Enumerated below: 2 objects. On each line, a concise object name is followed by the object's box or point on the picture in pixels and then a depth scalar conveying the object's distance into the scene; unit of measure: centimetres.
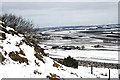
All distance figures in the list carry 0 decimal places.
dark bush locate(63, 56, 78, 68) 2395
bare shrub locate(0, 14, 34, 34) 3861
